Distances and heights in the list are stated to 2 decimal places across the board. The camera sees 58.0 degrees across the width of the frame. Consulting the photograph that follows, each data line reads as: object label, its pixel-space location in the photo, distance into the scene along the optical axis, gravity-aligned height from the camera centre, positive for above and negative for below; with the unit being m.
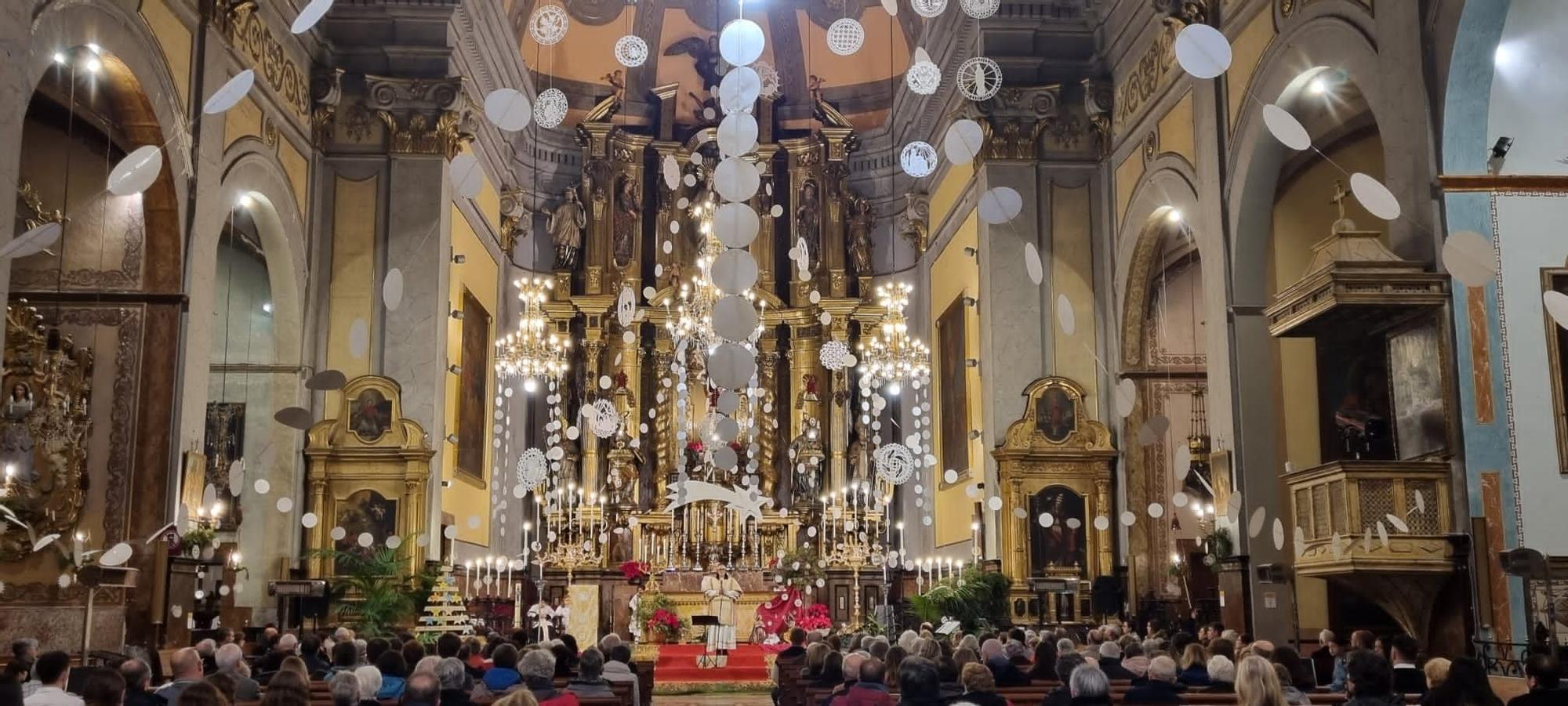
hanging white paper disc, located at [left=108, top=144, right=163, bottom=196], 7.79 +2.31
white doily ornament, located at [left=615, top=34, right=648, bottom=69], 11.88 +4.49
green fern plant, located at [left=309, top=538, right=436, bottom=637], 14.34 +0.01
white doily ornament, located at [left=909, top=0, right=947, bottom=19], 9.66 +3.98
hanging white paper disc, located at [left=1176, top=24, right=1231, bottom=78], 8.05 +3.02
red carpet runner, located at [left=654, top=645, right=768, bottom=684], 14.94 -0.86
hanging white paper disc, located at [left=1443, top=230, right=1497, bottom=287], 7.66 +1.75
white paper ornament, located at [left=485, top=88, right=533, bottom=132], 8.88 +3.00
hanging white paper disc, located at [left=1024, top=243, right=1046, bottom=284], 9.48 +2.16
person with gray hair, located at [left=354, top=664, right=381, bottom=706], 6.36 -0.41
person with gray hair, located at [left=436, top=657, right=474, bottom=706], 6.09 -0.40
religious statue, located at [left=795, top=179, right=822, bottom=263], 21.73 +5.66
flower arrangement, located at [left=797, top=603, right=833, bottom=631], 16.56 -0.37
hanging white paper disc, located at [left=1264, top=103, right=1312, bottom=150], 7.93 +2.53
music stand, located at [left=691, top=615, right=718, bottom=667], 15.20 -0.59
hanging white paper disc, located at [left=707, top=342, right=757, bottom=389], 8.62 +1.34
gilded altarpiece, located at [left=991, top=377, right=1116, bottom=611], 15.94 +1.09
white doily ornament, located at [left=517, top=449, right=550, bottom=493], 16.73 +1.43
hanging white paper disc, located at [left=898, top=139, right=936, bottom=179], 12.18 +3.72
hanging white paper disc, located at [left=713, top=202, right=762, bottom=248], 8.72 +2.22
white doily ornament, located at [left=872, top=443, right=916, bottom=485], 17.75 +1.54
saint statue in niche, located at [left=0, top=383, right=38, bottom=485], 11.36 +1.24
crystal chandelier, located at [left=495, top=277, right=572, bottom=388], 18.31 +3.10
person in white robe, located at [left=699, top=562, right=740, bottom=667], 15.89 -0.22
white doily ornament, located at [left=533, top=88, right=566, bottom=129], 12.36 +4.18
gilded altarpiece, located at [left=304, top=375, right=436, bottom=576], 15.57 +1.37
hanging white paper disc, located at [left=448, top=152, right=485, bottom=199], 9.43 +2.74
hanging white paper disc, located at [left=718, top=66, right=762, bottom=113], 9.03 +3.16
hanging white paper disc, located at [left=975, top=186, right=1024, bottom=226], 9.95 +2.67
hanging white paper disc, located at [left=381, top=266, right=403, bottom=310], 10.21 +2.15
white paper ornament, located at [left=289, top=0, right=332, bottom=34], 7.44 +3.01
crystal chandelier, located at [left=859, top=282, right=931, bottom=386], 18.48 +3.08
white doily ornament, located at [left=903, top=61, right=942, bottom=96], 10.71 +3.85
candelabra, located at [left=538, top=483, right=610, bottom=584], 19.42 +0.81
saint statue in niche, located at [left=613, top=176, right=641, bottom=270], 21.73 +5.63
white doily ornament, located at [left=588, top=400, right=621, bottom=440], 16.33 +2.01
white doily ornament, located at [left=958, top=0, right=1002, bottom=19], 10.52 +4.32
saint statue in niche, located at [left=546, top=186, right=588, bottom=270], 21.64 +5.42
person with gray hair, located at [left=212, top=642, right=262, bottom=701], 6.34 -0.40
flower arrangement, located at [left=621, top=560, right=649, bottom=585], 17.59 +0.20
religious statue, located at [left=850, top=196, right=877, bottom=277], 21.81 +5.43
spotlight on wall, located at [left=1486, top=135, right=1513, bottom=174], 9.59 +2.88
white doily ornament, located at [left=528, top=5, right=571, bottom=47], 11.96 +4.81
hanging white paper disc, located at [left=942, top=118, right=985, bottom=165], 9.47 +3.00
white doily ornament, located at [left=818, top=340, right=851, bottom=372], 18.11 +2.93
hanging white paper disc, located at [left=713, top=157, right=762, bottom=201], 8.72 +2.51
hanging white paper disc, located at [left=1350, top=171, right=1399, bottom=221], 7.91 +2.14
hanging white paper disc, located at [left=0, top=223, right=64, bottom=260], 7.71 +1.90
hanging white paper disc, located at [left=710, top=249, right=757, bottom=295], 8.51 +1.89
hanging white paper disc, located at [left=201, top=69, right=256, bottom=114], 7.82 +2.75
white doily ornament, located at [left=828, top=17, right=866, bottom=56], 11.16 +4.34
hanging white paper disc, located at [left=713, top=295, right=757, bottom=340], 8.33 +1.57
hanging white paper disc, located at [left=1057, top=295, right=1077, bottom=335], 10.95 +2.10
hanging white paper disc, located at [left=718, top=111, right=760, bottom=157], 8.81 +2.80
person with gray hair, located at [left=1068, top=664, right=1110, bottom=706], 5.32 -0.38
